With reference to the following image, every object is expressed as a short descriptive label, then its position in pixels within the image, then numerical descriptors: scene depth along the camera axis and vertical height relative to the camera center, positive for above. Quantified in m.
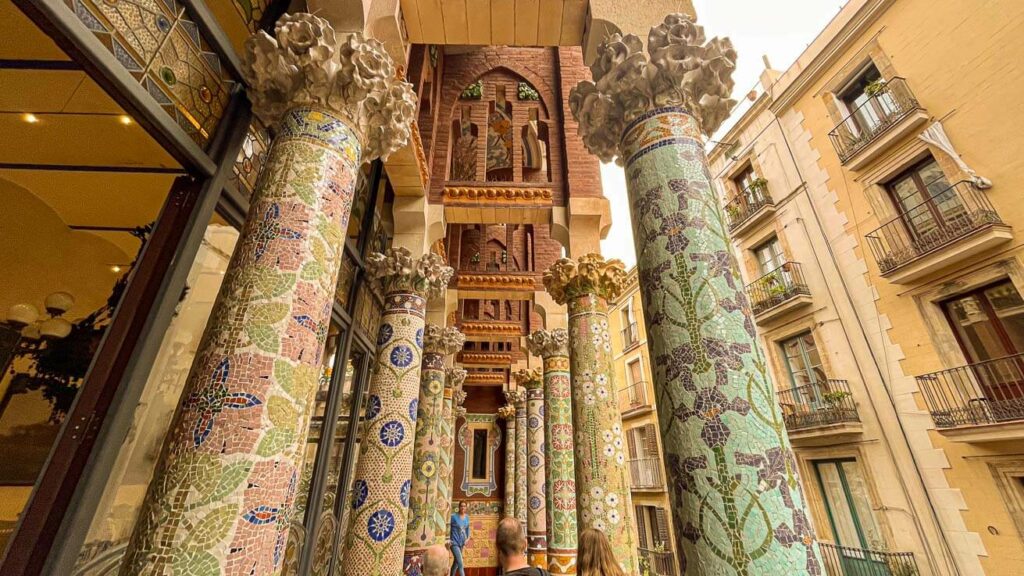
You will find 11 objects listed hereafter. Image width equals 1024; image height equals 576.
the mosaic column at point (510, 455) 15.31 +0.73
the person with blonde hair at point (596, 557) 2.50 -0.43
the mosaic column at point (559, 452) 6.31 +0.37
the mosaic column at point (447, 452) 7.80 +0.50
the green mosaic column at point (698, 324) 1.59 +0.63
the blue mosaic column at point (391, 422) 4.23 +0.54
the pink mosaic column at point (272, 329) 1.46 +0.57
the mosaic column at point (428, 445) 5.46 +0.42
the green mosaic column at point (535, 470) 9.75 +0.16
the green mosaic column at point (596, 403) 4.59 +0.79
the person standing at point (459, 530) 8.53 -0.97
